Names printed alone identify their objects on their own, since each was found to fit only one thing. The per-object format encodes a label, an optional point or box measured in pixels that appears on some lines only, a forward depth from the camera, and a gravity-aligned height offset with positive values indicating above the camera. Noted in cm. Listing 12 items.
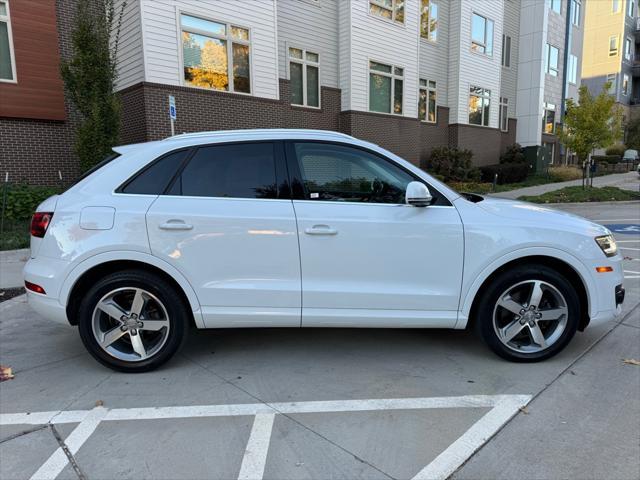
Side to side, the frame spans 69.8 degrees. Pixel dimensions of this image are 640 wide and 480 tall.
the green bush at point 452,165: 1916 +3
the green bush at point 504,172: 2116 -32
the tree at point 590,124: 1712 +151
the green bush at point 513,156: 2331 +46
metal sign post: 817 +104
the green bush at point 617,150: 3631 +111
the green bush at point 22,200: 943 -64
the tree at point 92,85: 912 +167
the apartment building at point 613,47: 4072 +1057
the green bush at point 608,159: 3411 +40
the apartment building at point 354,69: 1151 +328
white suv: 343 -63
